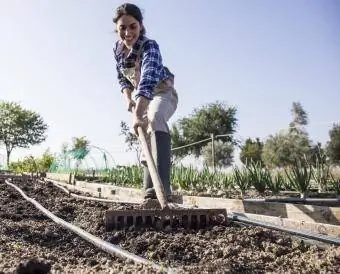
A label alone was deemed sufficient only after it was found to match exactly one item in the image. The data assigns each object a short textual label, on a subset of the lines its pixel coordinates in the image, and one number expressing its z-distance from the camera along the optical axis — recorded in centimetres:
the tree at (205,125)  5159
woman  317
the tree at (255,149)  4852
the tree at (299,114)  6356
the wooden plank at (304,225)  227
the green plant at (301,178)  531
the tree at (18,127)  4328
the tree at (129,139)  3844
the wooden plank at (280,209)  306
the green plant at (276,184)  569
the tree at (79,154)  1689
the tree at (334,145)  4342
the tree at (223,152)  4443
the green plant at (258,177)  596
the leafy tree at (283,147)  4441
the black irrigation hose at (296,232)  197
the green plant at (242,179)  640
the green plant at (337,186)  529
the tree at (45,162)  2180
